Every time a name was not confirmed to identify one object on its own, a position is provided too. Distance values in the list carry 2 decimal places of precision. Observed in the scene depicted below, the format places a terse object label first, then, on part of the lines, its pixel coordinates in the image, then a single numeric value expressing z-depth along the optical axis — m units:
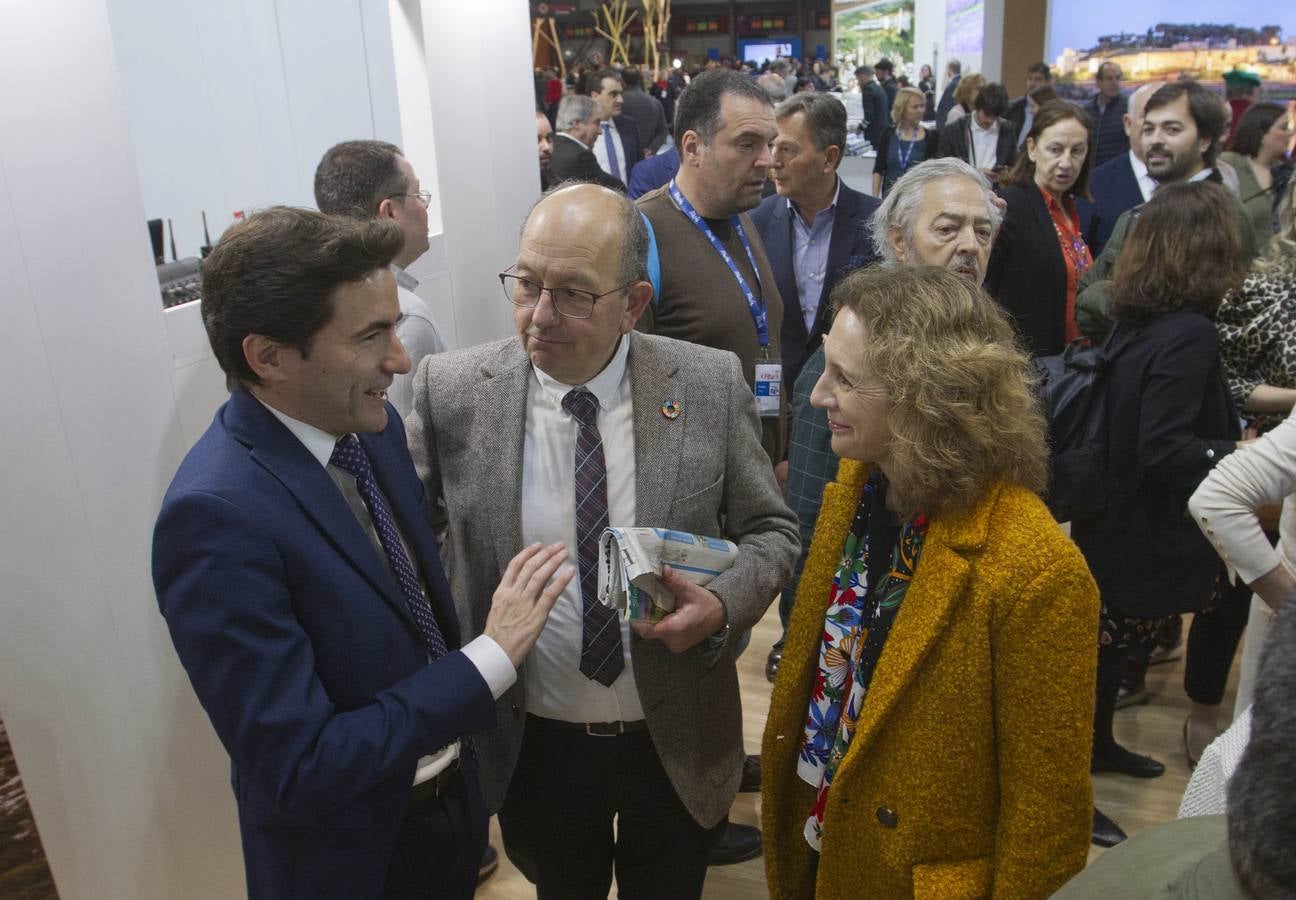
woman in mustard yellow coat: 1.35
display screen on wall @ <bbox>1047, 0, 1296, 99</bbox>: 10.52
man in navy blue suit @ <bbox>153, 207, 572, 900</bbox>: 1.24
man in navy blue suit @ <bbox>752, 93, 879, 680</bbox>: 3.48
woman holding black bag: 2.51
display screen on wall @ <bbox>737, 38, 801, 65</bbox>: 29.36
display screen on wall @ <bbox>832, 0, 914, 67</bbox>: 21.03
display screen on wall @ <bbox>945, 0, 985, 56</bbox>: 12.12
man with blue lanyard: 2.83
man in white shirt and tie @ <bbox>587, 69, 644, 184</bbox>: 7.61
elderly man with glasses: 1.62
